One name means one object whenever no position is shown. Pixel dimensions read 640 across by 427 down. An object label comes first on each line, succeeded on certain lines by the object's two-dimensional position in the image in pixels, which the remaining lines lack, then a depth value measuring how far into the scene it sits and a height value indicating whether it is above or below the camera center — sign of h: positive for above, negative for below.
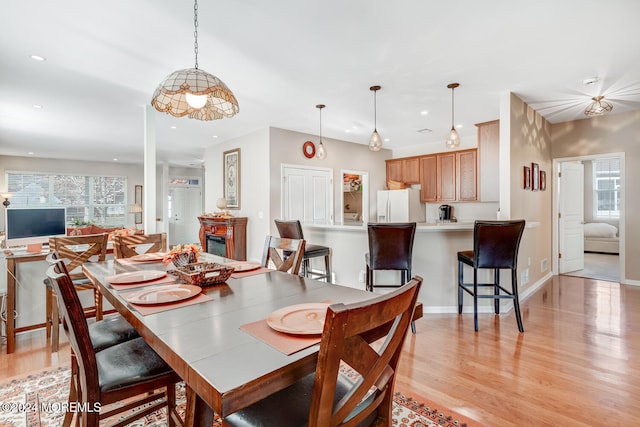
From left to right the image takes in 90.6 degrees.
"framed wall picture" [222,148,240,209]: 5.65 +0.66
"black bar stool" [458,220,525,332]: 2.93 -0.35
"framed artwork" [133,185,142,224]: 9.19 +0.39
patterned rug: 1.76 -1.16
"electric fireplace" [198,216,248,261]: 5.22 -0.38
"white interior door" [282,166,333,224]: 5.21 +0.31
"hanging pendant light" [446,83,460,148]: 3.55 +0.81
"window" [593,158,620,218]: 7.87 +0.55
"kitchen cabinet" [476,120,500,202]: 4.48 +0.73
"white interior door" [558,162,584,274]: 5.19 -0.13
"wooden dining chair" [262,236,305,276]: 2.18 -0.30
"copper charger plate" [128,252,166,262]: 2.34 -0.34
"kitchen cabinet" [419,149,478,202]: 5.55 +0.64
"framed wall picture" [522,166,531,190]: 3.99 +0.42
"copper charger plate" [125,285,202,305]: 1.35 -0.37
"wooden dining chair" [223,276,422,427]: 0.76 -0.45
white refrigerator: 5.97 +0.11
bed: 7.06 -0.63
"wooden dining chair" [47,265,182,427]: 1.14 -0.63
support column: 3.85 +0.43
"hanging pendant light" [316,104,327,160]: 4.47 +0.84
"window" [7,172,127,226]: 7.69 +0.51
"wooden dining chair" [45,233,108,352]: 2.62 -0.40
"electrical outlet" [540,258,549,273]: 4.66 -0.82
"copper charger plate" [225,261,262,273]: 1.99 -0.35
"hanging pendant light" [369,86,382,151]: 3.62 +0.80
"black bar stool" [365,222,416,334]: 2.97 -0.33
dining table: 0.80 -0.40
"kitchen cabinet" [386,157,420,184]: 6.34 +0.87
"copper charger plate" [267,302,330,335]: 1.04 -0.38
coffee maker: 5.88 -0.03
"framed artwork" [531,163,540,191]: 4.25 +0.47
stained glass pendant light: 1.78 +0.74
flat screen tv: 3.21 -0.12
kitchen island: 3.47 -0.60
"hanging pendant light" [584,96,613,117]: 3.59 +1.17
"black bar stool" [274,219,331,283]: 3.51 -0.42
